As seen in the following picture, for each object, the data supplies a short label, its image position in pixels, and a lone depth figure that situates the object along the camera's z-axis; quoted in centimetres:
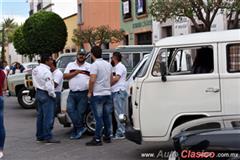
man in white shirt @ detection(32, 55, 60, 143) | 1004
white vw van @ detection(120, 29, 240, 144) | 779
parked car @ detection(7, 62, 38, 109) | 1775
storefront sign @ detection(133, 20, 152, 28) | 2827
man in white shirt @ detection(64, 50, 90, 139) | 1037
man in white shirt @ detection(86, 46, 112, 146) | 955
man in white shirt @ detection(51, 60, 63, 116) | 1080
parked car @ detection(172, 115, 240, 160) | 511
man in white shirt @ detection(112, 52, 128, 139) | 1013
